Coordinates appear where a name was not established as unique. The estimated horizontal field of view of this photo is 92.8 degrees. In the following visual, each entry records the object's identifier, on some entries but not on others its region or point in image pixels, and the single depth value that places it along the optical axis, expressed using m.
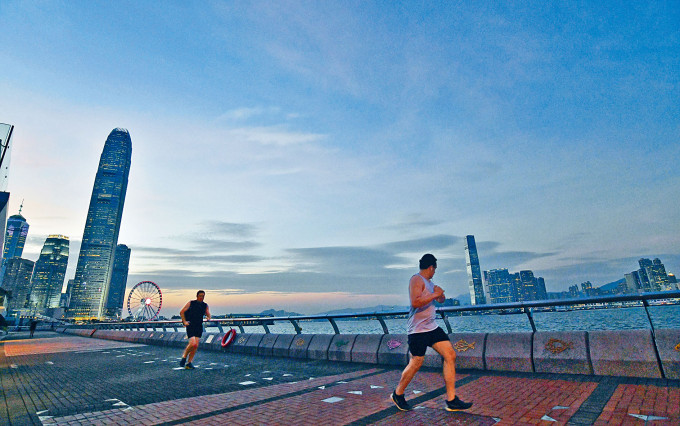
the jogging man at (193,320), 8.72
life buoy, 12.56
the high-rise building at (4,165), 21.80
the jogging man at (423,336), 4.41
